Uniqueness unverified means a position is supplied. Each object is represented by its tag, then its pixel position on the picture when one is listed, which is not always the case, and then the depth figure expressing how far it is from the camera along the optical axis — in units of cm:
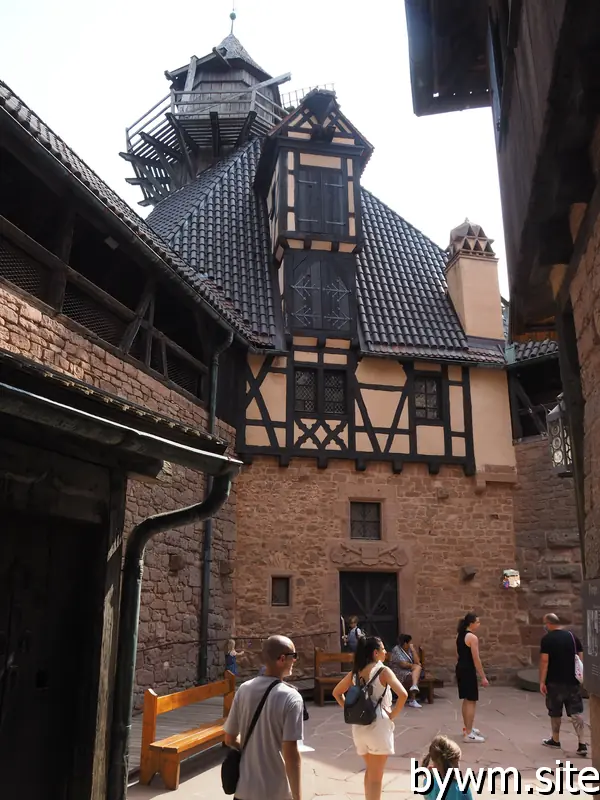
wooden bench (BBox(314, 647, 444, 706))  1037
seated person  1012
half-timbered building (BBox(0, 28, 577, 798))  874
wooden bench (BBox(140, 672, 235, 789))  575
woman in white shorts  455
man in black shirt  696
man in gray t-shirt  301
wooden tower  2095
